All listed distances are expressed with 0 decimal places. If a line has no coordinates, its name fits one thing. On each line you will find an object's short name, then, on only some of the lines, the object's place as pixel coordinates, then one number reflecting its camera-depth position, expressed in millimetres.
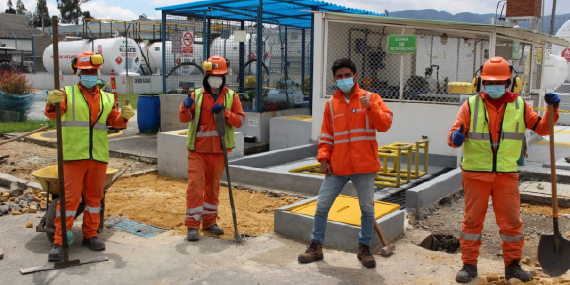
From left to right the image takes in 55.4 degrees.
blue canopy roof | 12023
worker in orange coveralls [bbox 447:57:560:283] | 4508
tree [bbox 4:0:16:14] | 81312
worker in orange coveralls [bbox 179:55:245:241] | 5902
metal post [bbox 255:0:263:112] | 11656
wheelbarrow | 5439
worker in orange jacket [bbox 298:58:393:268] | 4844
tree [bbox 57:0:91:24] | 73812
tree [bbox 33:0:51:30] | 77500
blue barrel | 13492
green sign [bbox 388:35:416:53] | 9453
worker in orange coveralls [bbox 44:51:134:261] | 5230
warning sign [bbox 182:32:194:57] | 13539
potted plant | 15273
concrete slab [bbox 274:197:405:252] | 5422
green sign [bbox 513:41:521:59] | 9827
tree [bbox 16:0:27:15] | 84525
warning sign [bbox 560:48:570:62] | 17873
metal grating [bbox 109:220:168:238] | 6059
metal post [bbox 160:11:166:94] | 13359
